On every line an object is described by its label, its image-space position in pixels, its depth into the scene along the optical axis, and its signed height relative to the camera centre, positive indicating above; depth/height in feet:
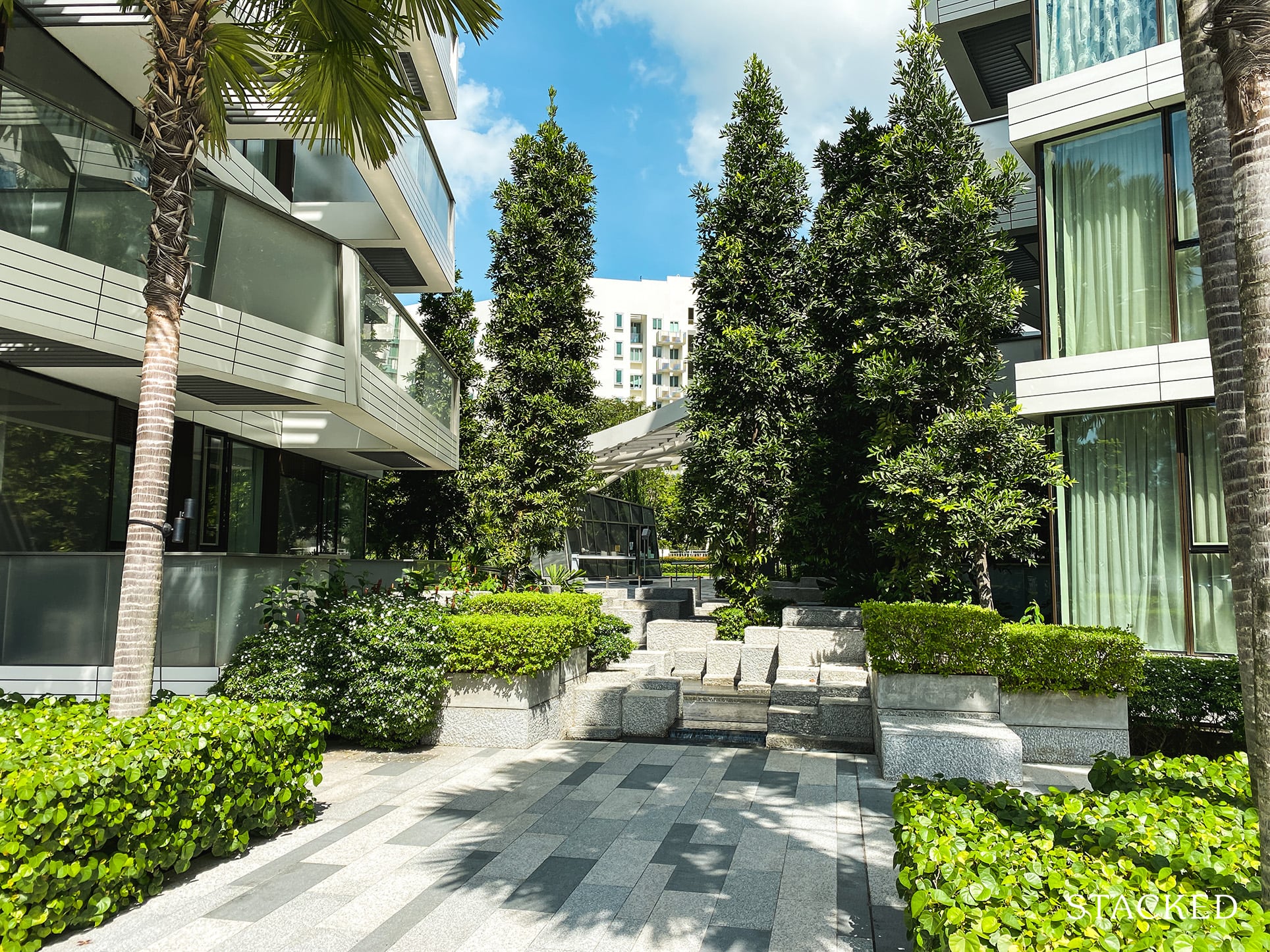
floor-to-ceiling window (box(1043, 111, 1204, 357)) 34.94 +14.94
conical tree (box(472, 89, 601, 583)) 58.95 +14.61
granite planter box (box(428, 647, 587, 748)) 30.86 -5.84
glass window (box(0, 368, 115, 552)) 29.91 +3.17
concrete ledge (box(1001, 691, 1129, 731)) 28.40 -4.81
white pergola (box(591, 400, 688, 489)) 68.49 +11.26
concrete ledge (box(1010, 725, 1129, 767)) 28.40 -5.95
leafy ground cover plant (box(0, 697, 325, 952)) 13.96 -4.91
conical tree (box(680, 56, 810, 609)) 50.70 +13.53
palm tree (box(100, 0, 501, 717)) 19.44 +12.72
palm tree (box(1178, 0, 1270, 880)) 9.39 +2.73
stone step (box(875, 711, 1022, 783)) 25.08 -5.64
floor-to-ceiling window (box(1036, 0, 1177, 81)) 36.27 +24.96
